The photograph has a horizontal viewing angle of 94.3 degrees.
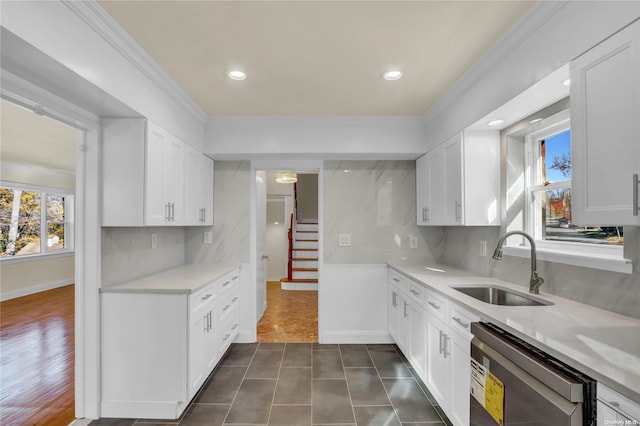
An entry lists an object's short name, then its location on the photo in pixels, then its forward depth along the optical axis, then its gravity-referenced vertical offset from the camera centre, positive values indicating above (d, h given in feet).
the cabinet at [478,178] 8.18 +1.15
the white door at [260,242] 12.48 -1.04
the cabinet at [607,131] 3.76 +1.21
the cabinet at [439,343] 5.86 -3.03
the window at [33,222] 17.35 -0.20
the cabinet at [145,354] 6.97 -3.18
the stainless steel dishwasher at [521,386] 3.35 -2.20
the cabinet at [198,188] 9.51 +1.07
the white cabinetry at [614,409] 2.82 -1.90
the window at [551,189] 6.58 +0.71
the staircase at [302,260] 20.24 -3.01
